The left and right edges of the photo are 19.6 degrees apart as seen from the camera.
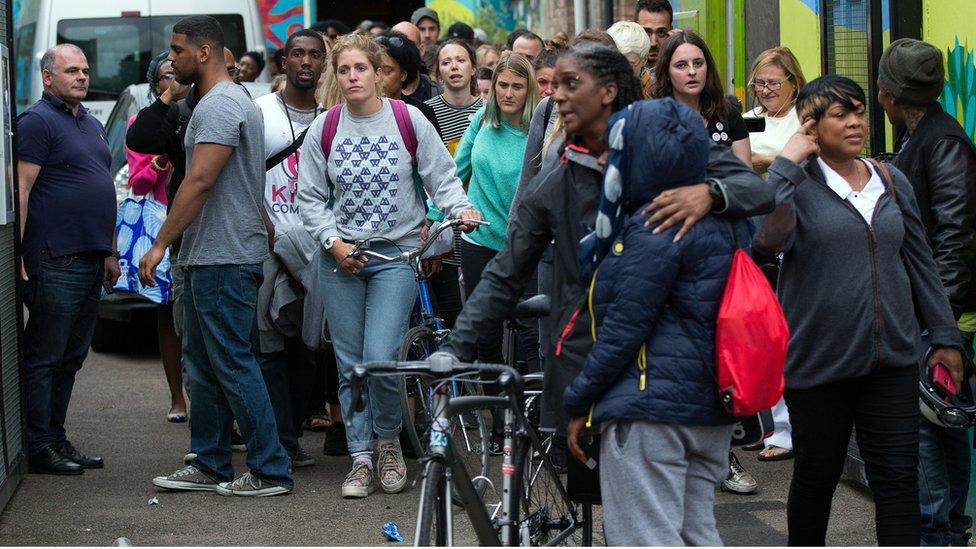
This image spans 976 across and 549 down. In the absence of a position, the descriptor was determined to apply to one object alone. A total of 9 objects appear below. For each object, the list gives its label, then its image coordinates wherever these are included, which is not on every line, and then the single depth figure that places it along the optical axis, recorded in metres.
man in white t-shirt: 13.78
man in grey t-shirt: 12.12
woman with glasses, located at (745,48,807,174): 14.25
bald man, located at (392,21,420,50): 21.78
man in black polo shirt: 13.76
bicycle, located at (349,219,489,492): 12.07
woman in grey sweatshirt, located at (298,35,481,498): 12.58
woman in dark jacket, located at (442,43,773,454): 7.84
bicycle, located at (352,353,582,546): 7.47
